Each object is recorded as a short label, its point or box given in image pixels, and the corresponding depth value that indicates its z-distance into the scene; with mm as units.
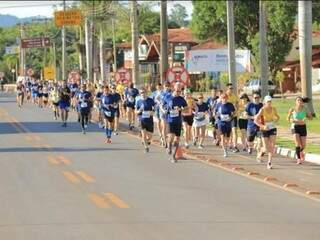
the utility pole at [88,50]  64875
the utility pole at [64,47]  74281
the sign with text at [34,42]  111938
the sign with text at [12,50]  145125
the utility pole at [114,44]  87919
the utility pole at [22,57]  116469
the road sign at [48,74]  80019
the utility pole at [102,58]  67938
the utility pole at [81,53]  87819
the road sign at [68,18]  66438
